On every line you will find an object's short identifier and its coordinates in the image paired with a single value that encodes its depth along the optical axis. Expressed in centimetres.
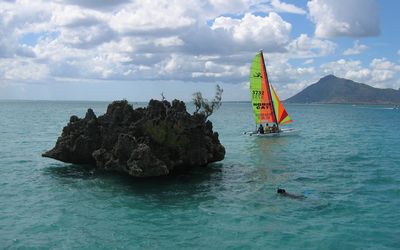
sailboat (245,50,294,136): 7438
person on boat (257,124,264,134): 7629
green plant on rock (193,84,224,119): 4366
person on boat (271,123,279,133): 7719
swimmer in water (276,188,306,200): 3136
